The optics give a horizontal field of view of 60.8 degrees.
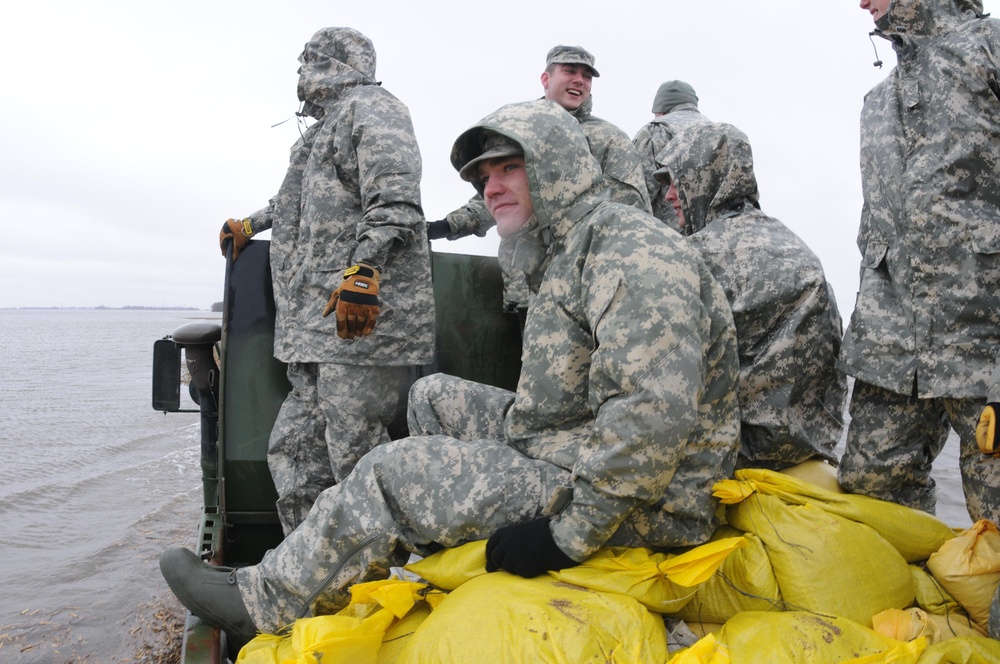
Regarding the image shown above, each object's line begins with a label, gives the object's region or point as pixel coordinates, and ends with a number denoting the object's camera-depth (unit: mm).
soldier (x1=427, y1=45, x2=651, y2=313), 4191
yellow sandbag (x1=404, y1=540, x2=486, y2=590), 2408
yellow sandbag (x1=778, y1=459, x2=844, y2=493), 2875
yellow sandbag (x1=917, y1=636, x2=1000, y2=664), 2229
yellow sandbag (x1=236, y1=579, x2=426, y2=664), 2279
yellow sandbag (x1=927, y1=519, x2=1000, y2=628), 2516
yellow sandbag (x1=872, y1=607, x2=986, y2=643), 2418
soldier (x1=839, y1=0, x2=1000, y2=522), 2609
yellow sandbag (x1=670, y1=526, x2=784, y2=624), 2449
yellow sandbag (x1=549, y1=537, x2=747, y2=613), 2301
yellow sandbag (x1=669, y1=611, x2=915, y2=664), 2170
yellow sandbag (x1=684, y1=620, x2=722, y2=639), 2466
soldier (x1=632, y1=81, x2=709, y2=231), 5230
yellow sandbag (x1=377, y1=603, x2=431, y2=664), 2447
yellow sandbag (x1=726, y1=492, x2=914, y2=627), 2416
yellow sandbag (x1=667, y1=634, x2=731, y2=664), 2090
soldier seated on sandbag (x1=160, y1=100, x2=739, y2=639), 2223
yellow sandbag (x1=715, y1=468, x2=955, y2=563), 2596
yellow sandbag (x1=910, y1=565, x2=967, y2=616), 2600
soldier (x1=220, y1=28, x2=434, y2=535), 3627
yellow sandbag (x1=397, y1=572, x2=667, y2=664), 2115
